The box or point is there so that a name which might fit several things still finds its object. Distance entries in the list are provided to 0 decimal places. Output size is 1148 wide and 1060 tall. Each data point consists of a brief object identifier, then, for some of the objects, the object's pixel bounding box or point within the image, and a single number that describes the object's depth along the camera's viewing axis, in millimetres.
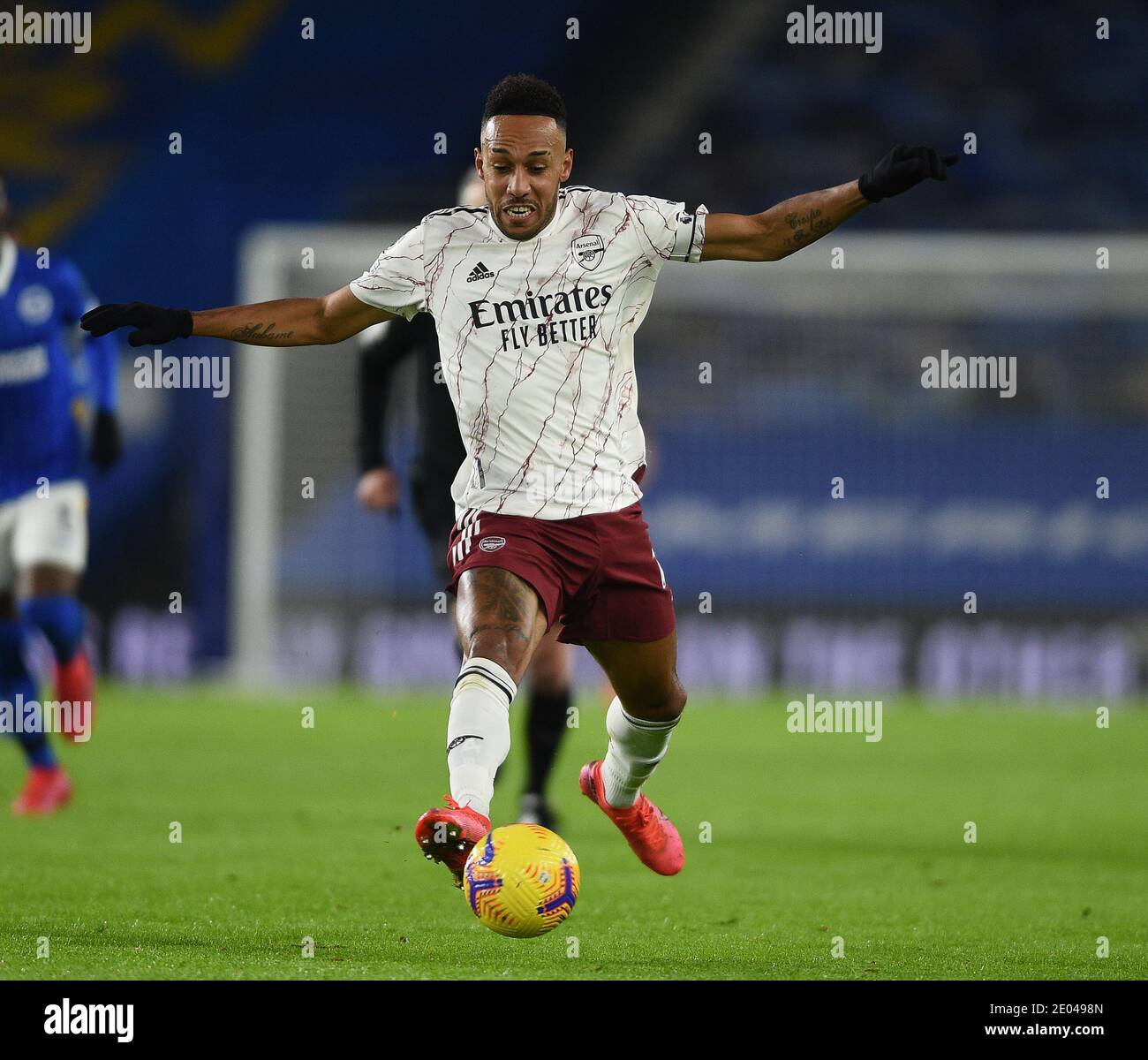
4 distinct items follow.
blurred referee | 14008
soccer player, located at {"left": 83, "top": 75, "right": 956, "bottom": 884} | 9641
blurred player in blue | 16250
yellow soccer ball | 8469
